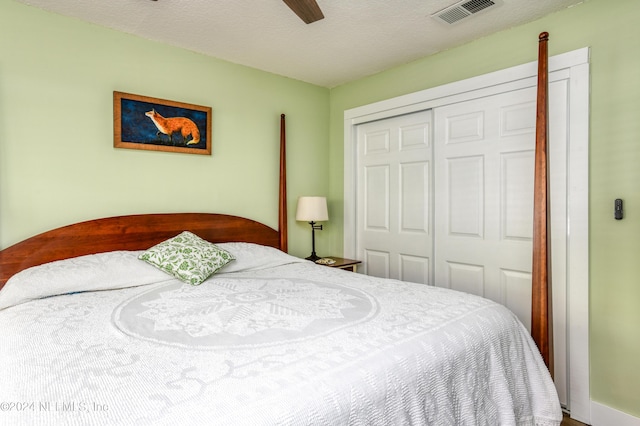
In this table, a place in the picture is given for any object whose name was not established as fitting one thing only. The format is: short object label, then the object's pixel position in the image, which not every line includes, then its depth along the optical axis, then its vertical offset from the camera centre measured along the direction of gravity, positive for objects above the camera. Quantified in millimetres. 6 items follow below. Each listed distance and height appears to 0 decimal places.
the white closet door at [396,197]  3008 +113
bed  881 -447
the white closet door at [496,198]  2209 +80
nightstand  3176 -483
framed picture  2473 +628
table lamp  3223 +9
